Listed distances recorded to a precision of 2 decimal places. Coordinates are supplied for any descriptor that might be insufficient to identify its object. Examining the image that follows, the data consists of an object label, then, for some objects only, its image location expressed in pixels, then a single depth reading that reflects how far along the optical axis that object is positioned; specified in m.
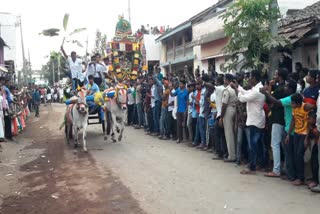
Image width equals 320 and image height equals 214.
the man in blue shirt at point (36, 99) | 25.77
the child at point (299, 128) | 6.80
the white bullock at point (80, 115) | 11.15
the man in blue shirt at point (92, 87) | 12.14
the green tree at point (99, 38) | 39.71
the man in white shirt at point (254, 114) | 7.84
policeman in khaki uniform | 8.86
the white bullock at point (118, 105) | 11.93
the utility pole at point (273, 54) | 9.62
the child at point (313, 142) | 6.64
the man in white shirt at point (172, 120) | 12.66
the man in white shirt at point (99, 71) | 13.28
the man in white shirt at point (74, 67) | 12.67
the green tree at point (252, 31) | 9.31
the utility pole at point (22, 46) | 44.75
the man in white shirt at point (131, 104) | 16.62
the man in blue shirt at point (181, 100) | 11.88
